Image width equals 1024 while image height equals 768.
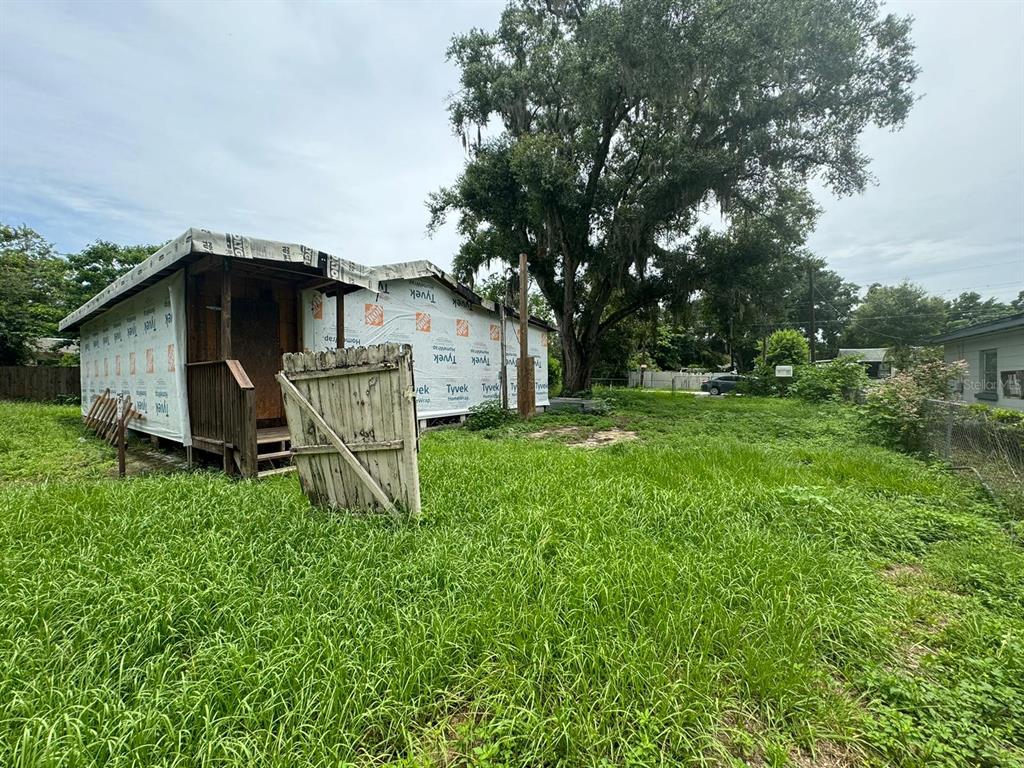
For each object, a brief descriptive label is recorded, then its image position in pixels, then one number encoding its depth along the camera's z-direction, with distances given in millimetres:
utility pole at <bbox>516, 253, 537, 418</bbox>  10711
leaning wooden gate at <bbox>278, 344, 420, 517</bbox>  3176
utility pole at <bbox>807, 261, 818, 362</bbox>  26194
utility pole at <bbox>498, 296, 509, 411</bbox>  11297
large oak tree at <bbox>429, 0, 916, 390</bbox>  10680
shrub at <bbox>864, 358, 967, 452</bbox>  6941
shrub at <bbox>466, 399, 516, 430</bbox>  9789
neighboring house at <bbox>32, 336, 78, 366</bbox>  20670
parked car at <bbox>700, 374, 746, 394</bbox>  25094
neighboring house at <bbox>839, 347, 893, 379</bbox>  33747
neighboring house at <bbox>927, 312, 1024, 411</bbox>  10133
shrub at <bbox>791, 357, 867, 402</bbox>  15555
